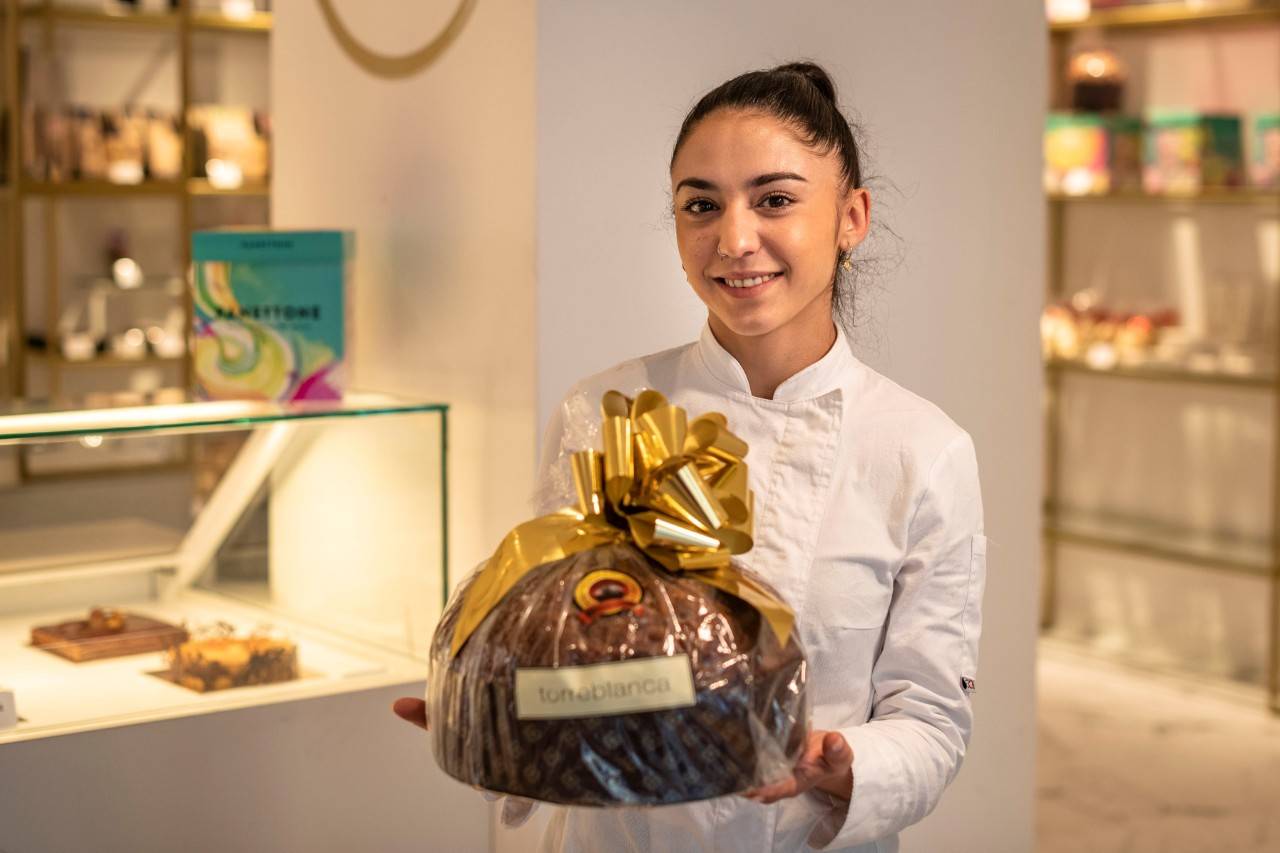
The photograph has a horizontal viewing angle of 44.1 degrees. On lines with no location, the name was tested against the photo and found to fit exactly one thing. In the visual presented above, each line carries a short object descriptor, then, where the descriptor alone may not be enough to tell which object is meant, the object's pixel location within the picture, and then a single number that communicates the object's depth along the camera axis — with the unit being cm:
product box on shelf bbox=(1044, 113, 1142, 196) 475
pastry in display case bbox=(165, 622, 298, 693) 189
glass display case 188
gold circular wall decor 206
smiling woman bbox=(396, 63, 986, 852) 140
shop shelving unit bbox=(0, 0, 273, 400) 478
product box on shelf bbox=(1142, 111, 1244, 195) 447
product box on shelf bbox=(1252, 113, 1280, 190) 433
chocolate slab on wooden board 189
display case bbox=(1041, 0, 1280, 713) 448
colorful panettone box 204
